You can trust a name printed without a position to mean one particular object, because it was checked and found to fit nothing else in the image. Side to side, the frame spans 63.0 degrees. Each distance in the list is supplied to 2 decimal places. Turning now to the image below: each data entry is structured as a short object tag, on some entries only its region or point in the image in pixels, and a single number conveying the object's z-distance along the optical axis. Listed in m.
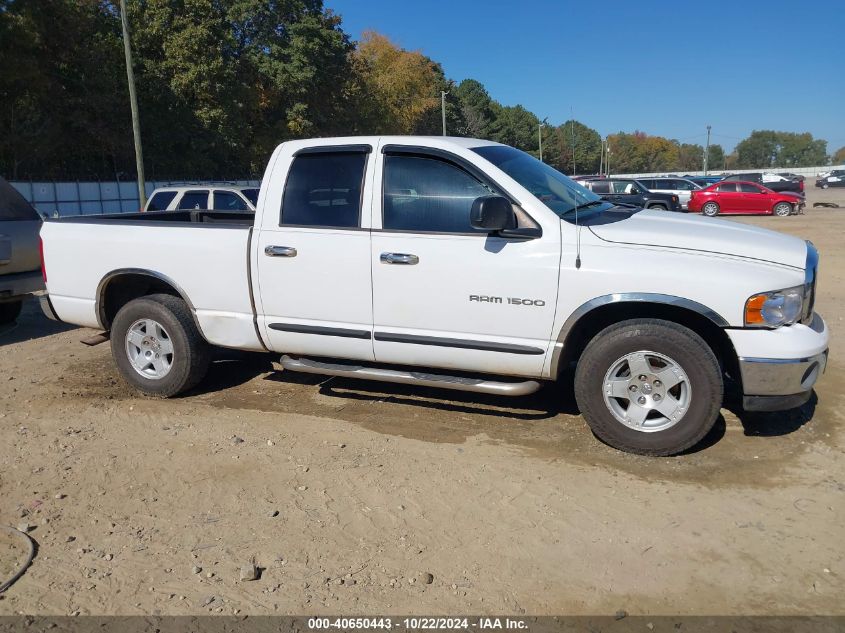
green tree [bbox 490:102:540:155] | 100.73
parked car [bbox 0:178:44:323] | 7.61
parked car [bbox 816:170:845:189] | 57.30
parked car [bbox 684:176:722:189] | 35.69
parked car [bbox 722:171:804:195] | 33.66
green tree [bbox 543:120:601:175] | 115.50
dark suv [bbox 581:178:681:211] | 23.92
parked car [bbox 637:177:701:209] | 30.89
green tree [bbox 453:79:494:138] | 90.94
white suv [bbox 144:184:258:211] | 13.18
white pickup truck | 4.05
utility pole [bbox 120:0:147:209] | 17.91
